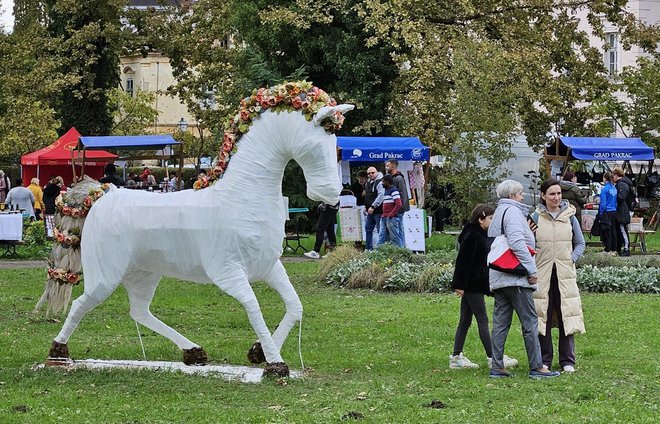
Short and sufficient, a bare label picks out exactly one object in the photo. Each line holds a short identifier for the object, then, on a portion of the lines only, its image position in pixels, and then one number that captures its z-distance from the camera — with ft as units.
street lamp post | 162.15
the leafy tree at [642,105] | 124.36
